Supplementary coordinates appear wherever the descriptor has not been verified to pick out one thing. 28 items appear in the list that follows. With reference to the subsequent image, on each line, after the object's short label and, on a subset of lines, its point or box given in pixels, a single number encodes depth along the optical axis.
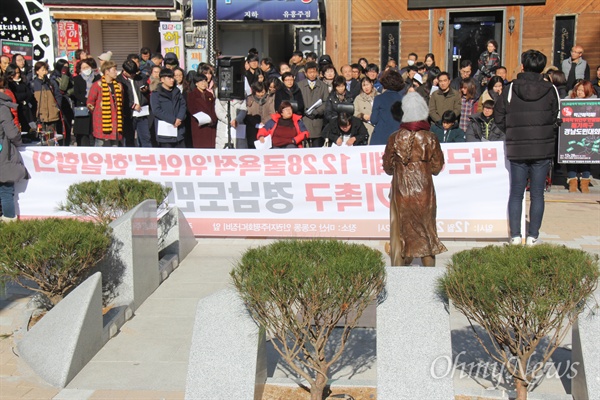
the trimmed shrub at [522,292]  5.18
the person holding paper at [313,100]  13.25
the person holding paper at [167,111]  12.78
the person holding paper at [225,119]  13.13
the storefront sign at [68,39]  21.81
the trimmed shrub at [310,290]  5.36
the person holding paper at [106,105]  13.15
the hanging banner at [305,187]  10.60
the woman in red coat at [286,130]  11.79
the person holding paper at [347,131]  11.76
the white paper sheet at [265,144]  11.84
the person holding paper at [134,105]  13.77
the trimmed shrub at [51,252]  7.02
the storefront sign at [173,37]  21.41
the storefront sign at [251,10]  21.05
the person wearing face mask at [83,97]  14.51
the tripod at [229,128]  12.84
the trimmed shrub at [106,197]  9.29
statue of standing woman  7.57
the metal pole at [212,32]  15.52
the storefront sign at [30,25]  21.61
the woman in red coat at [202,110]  13.14
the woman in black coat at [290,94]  13.28
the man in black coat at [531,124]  9.76
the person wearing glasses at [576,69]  15.70
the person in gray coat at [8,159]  11.19
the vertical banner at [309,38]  20.95
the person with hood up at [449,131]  11.69
